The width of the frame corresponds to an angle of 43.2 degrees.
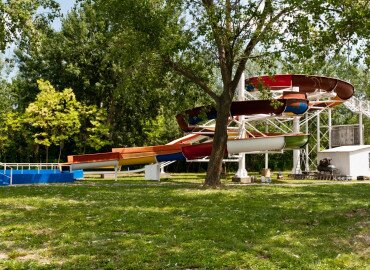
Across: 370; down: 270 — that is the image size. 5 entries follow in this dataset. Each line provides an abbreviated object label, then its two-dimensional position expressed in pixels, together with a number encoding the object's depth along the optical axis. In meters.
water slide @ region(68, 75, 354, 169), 31.62
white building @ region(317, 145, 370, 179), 39.19
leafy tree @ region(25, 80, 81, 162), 47.00
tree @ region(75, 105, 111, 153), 49.38
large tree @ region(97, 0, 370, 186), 17.81
